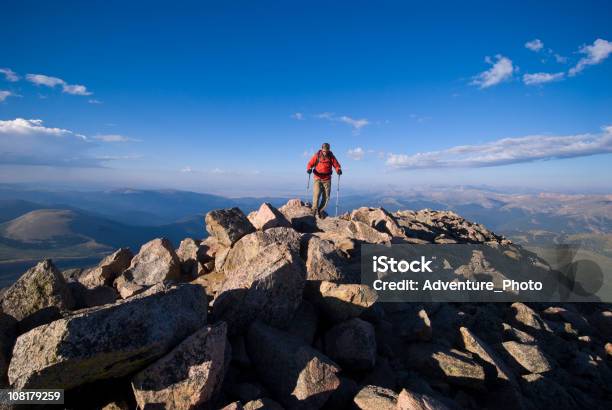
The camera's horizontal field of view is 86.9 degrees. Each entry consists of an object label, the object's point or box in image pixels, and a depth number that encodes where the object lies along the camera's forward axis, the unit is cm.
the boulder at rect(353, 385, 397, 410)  680
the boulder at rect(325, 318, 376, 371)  851
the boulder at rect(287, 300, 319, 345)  898
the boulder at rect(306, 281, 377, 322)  943
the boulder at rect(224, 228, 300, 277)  1299
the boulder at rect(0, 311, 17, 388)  625
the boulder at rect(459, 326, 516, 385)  947
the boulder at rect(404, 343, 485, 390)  909
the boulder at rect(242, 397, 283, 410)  618
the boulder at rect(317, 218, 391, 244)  1661
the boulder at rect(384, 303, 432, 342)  1038
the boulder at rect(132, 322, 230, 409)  609
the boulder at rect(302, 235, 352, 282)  1134
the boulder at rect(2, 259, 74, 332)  815
